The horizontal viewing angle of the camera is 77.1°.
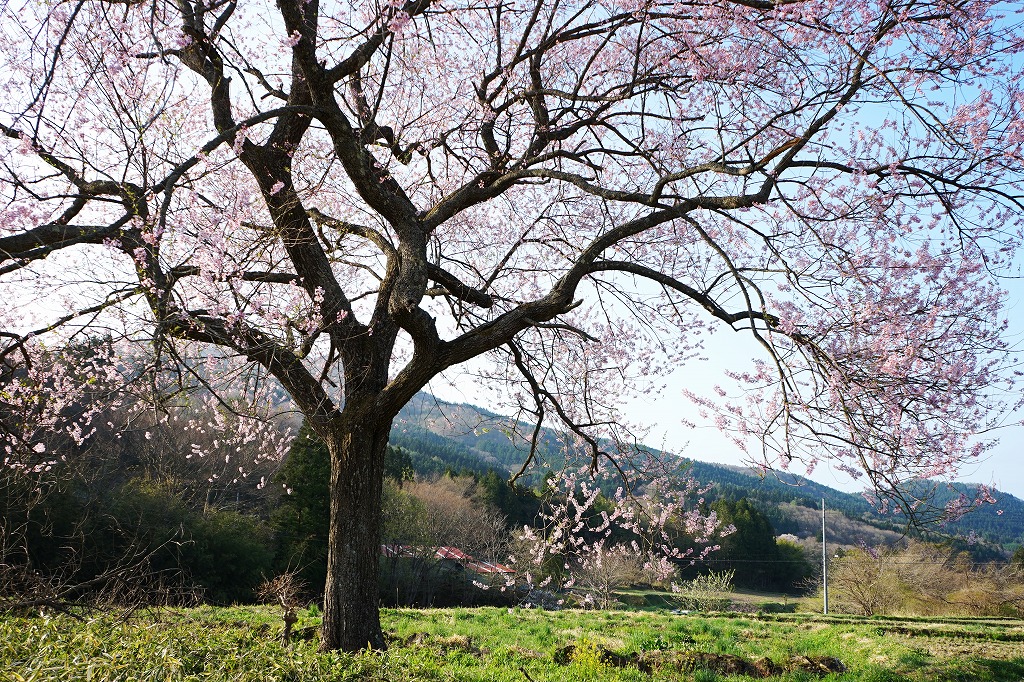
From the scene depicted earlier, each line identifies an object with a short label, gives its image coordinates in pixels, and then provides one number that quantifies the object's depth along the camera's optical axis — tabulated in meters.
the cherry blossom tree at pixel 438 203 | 4.32
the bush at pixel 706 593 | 19.06
